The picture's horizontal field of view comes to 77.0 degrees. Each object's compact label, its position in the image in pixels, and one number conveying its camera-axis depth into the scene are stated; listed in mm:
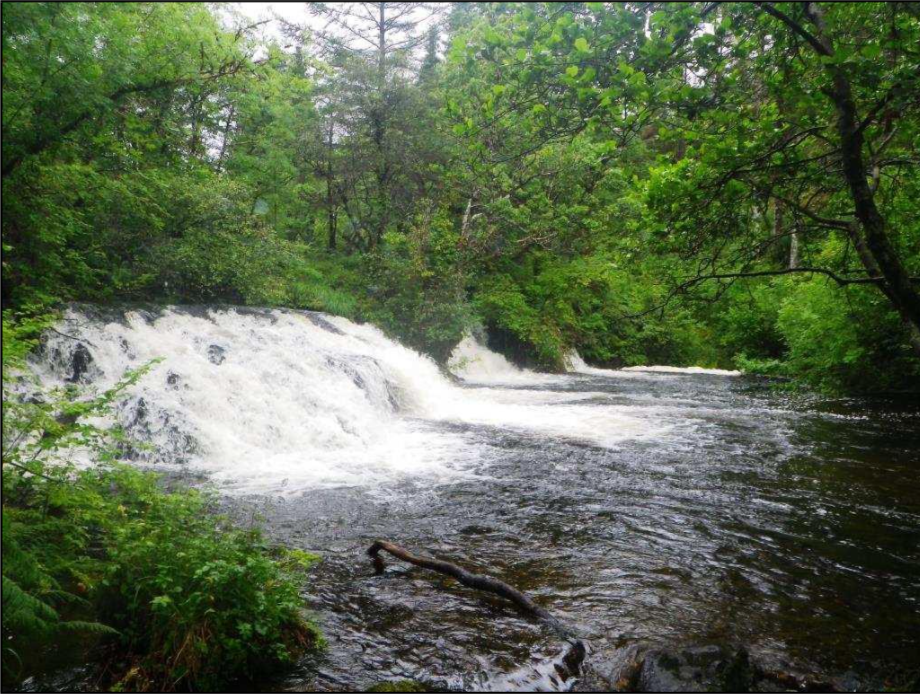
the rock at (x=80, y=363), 8773
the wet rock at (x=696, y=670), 3154
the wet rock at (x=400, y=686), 3125
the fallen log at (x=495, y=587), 3490
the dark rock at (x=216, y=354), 10711
